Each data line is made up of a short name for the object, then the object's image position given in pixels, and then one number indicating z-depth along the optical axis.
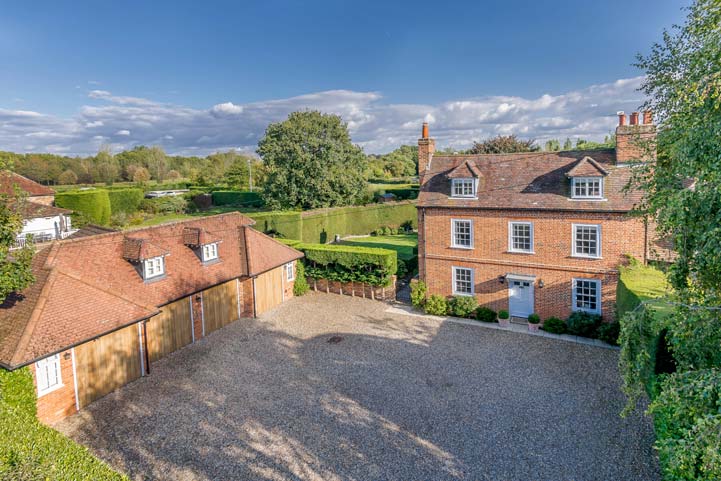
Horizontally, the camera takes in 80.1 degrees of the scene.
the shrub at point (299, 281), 25.88
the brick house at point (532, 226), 18.73
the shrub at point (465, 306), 21.62
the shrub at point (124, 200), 50.84
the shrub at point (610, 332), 17.88
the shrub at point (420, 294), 23.02
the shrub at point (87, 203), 43.66
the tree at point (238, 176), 74.31
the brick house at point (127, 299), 12.92
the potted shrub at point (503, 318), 20.84
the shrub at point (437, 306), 22.09
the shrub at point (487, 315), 21.16
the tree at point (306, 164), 42.09
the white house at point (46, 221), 33.75
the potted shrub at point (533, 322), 19.96
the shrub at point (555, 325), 19.44
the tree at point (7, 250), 10.78
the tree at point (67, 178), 83.81
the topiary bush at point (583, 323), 18.70
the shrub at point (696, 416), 4.65
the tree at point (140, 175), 83.31
